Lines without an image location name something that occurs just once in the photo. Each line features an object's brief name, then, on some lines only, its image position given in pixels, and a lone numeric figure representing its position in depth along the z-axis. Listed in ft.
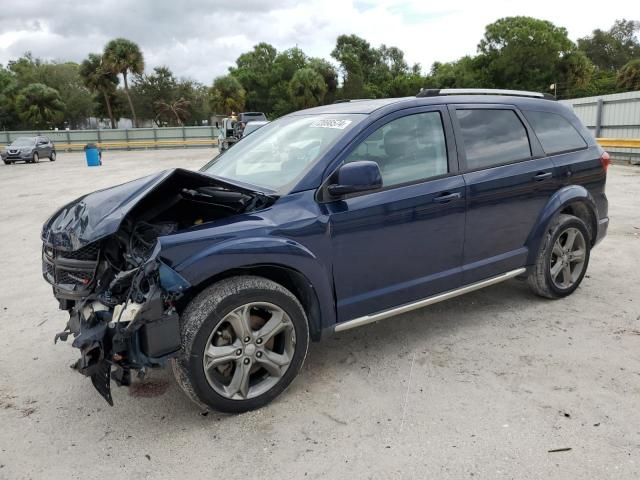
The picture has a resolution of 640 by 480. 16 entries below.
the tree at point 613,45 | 312.71
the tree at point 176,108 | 210.59
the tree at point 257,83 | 239.91
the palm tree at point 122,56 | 158.40
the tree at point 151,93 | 218.59
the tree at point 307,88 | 204.23
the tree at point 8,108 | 185.16
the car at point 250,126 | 60.99
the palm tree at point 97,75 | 165.37
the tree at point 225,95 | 193.36
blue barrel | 78.28
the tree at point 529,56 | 215.72
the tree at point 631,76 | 203.51
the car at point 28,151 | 91.76
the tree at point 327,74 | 213.66
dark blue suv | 9.33
